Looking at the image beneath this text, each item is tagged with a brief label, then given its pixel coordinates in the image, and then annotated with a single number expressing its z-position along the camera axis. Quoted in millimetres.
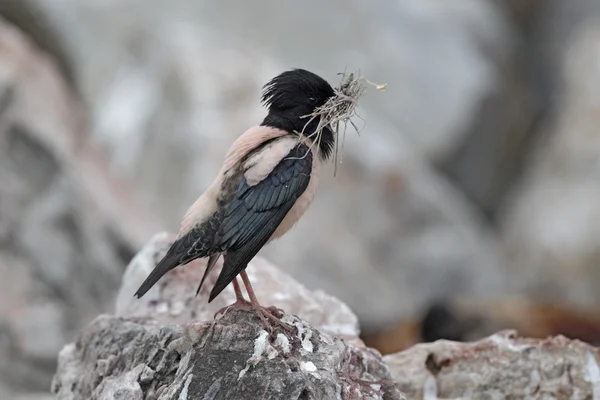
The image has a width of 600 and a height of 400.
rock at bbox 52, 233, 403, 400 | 9344
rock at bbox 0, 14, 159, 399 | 18953
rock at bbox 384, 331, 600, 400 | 11828
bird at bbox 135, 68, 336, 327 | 10445
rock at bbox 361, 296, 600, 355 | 20812
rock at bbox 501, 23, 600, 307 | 29531
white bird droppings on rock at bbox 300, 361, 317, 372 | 9445
